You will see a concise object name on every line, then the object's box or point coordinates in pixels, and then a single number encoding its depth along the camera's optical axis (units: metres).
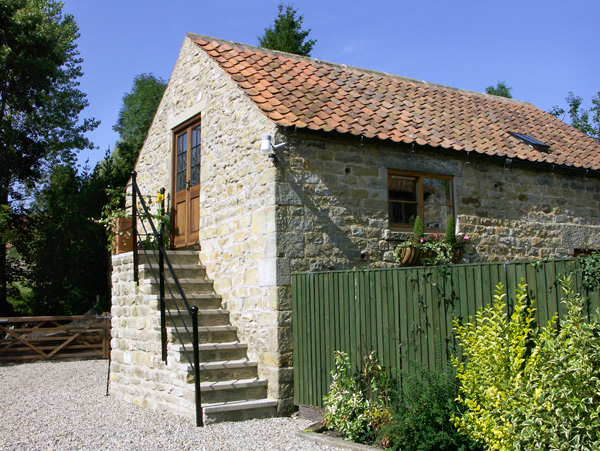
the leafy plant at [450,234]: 8.52
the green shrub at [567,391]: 3.98
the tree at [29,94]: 19.20
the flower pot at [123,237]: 9.89
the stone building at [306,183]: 7.57
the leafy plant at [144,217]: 10.21
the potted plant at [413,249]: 8.16
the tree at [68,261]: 17.22
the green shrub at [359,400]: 5.85
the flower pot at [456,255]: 8.53
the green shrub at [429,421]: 4.91
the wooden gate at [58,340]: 13.75
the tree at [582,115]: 23.78
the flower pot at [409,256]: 8.15
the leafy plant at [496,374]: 4.34
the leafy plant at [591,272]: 4.36
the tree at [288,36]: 26.55
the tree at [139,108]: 33.59
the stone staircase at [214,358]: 6.83
